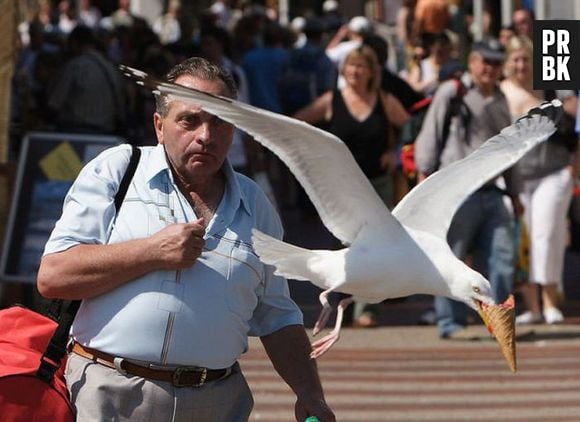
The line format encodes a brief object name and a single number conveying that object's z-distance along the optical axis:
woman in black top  21.47
